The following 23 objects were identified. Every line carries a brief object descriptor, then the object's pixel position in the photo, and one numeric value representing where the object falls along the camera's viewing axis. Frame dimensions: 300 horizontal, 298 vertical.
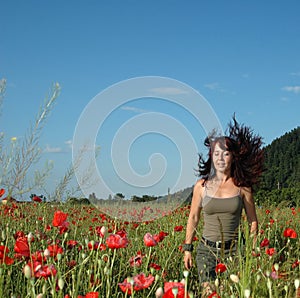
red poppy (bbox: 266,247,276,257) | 2.59
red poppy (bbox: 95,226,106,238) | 2.54
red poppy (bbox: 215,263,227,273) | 2.45
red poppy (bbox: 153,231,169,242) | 2.92
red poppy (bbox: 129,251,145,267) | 2.54
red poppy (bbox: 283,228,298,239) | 3.24
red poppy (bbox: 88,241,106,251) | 2.59
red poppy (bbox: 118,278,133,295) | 1.95
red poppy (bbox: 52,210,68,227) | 2.66
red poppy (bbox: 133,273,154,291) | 1.94
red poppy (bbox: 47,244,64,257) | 2.37
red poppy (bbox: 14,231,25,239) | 2.98
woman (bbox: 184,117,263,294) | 3.47
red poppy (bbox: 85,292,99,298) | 1.65
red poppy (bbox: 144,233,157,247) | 2.64
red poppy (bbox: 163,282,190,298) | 1.62
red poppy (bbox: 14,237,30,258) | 2.37
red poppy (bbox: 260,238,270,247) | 2.89
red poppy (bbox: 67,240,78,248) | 3.02
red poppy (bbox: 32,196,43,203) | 4.19
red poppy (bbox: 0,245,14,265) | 2.30
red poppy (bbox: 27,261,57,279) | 2.07
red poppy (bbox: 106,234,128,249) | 2.45
